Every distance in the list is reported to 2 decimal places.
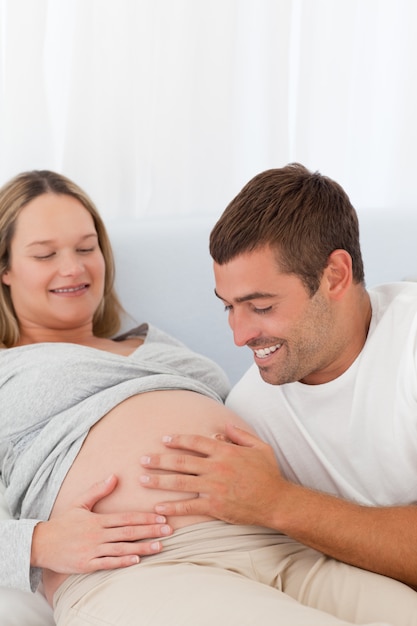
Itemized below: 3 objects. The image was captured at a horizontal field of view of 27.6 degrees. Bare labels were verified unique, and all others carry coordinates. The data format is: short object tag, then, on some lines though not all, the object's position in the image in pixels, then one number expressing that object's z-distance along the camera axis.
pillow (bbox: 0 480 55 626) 1.39
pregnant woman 1.30
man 1.41
